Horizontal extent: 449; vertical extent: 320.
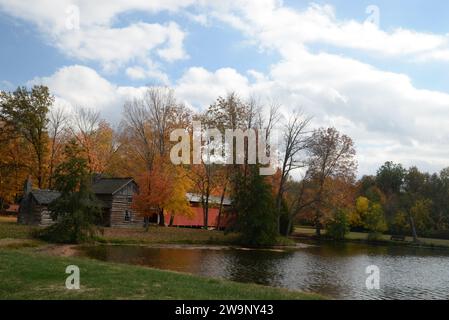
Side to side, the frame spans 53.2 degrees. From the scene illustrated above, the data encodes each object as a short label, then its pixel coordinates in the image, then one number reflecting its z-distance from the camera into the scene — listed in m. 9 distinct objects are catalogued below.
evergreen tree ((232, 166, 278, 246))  42.09
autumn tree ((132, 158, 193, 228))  41.59
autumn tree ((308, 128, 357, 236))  50.74
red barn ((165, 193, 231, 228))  56.64
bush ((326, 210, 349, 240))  56.19
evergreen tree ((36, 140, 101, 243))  32.34
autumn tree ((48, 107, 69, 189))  53.59
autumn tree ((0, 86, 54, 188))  49.22
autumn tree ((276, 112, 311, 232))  48.47
